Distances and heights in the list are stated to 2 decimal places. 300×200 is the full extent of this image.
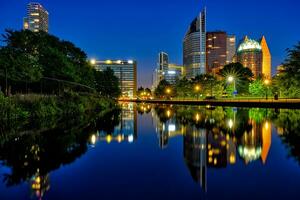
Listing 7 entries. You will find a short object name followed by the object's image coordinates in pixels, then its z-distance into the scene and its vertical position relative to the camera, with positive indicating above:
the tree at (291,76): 52.69 +3.87
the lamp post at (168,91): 130.90 +3.30
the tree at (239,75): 96.81 +7.81
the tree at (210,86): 93.22 +3.97
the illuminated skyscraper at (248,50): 191.00 +29.67
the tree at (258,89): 83.19 +2.65
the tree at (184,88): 107.07 +3.66
